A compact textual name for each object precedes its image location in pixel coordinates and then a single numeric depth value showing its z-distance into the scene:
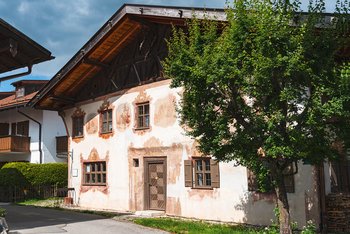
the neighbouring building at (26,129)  26.70
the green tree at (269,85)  7.82
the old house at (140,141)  12.55
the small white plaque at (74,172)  19.23
